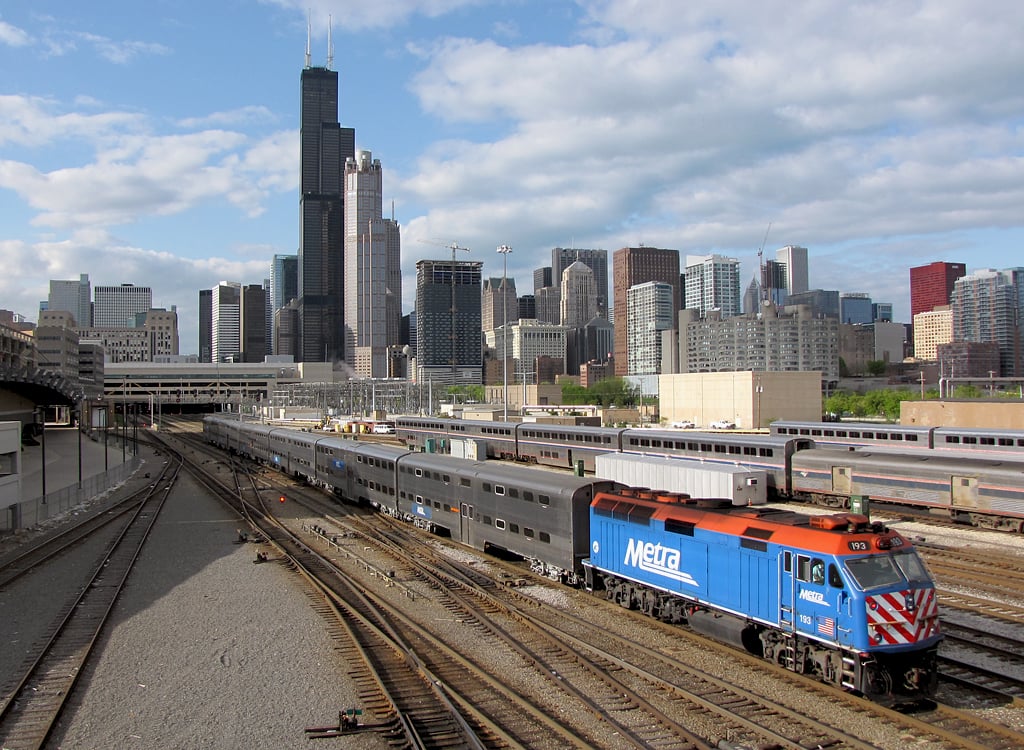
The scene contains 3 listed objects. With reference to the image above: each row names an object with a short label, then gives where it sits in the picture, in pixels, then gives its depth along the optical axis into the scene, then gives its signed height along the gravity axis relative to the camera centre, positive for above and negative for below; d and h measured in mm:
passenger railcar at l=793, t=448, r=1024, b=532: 29094 -4332
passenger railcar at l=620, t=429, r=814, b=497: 38250 -3704
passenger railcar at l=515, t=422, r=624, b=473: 50188 -4299
